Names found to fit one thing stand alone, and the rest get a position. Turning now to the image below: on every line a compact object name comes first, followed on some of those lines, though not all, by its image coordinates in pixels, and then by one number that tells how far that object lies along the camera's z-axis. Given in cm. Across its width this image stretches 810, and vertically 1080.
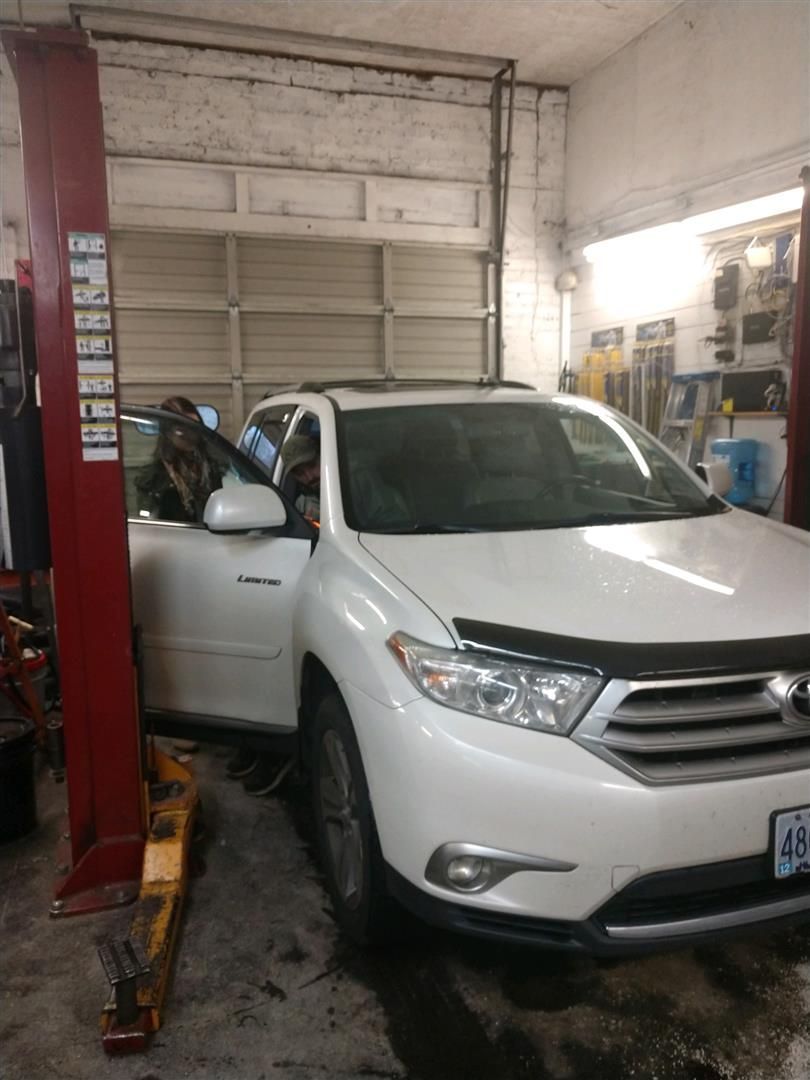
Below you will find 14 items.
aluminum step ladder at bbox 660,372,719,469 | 664
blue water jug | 616
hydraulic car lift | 231
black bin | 307
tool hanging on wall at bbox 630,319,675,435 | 712
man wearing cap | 309
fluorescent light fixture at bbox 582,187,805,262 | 574
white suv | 179
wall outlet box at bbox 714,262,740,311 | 632
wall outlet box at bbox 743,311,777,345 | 596
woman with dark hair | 346
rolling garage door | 753
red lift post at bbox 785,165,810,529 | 527
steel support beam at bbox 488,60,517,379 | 828
